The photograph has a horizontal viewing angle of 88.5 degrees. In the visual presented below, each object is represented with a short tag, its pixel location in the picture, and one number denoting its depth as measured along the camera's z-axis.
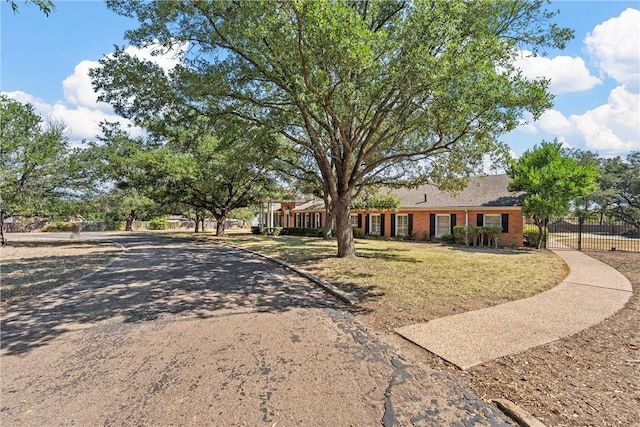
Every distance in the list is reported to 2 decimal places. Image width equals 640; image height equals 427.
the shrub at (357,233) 24.65
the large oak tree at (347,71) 6.72
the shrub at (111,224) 39.69
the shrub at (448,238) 19.47
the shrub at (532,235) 16.57
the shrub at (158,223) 43.45
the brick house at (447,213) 17.91
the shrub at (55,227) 35.25
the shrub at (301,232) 27.31
